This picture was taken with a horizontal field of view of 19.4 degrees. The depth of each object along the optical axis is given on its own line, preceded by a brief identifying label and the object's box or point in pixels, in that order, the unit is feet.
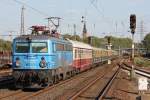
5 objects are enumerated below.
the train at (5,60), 180.26
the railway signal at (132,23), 100.63
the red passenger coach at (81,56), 124.08
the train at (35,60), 78.48
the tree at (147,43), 630.29
